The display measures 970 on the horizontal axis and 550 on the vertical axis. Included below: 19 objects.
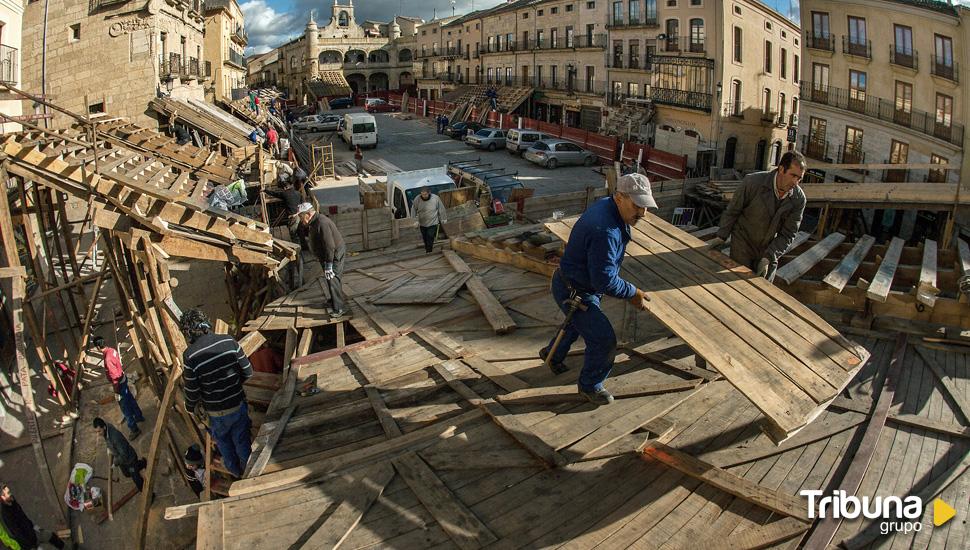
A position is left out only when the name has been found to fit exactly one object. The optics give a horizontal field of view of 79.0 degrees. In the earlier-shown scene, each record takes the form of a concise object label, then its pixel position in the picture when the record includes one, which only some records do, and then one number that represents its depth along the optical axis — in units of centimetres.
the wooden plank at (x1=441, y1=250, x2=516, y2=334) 717
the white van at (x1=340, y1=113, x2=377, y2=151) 3631
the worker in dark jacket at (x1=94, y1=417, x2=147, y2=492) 774
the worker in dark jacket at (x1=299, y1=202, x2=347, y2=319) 834
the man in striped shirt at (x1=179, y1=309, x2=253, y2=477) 534
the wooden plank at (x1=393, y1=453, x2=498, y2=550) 373
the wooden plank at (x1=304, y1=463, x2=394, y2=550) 374
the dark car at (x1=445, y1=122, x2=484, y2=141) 4306
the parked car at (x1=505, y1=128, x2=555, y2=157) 3462
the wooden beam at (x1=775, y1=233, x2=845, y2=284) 678
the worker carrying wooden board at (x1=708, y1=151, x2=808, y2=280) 588
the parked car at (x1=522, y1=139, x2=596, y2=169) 3180
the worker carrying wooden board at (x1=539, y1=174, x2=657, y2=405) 461
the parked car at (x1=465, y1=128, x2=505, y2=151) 3728
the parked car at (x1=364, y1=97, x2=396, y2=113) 5891
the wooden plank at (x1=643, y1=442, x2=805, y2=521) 373
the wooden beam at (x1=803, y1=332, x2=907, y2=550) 356
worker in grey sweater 1143
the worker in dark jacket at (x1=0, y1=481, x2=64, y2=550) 704
